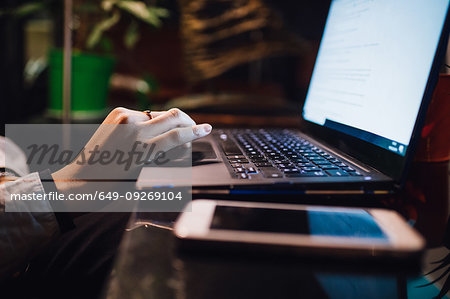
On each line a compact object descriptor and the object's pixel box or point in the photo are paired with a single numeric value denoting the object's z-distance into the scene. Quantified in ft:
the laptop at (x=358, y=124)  1.38
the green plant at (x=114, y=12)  5.47
